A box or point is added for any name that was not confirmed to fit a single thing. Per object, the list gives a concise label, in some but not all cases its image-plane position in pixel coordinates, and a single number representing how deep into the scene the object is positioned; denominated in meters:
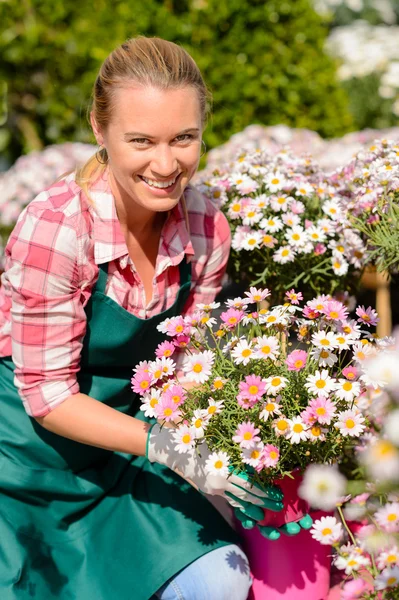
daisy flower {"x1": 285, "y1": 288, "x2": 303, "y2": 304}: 1.40
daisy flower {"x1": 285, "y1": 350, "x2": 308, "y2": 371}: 1.30
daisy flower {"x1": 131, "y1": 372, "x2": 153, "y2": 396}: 1.32
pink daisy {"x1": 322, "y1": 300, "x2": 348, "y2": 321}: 1.34
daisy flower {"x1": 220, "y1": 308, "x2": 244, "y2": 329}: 1.37
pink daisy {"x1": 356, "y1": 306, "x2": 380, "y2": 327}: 1.37
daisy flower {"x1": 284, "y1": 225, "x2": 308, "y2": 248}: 1.67
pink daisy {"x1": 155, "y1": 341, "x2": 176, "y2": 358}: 1.38
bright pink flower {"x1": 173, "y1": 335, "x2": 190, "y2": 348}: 1.38
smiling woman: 1.43
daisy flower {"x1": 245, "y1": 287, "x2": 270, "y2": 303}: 1.41
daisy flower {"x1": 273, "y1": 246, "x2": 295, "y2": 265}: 1.66
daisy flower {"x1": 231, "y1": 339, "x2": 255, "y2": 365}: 1.29
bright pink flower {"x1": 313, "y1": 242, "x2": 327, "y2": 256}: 1.71
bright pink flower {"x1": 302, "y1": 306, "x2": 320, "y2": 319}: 1.37
